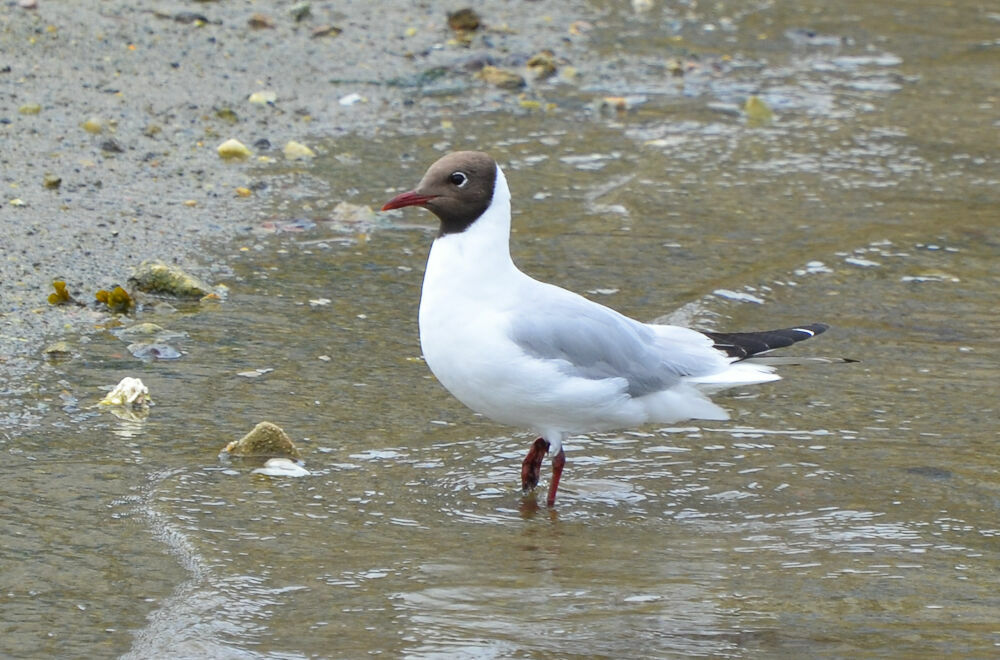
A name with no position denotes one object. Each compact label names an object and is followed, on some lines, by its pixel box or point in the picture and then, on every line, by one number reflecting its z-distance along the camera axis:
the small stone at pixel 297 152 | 14.28
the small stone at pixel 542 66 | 17.55
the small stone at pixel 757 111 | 16.44
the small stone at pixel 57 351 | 9.59
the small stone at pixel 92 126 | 13.91
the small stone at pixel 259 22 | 17.67
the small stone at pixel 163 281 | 10.73
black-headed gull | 8.17
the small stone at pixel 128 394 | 8.94
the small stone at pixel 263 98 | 15.66
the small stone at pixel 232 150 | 14.05
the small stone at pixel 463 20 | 18.64
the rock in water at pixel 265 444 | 8.38
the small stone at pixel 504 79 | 16.94
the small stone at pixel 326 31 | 17.78
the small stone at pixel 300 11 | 18.12
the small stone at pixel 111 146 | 13.56
